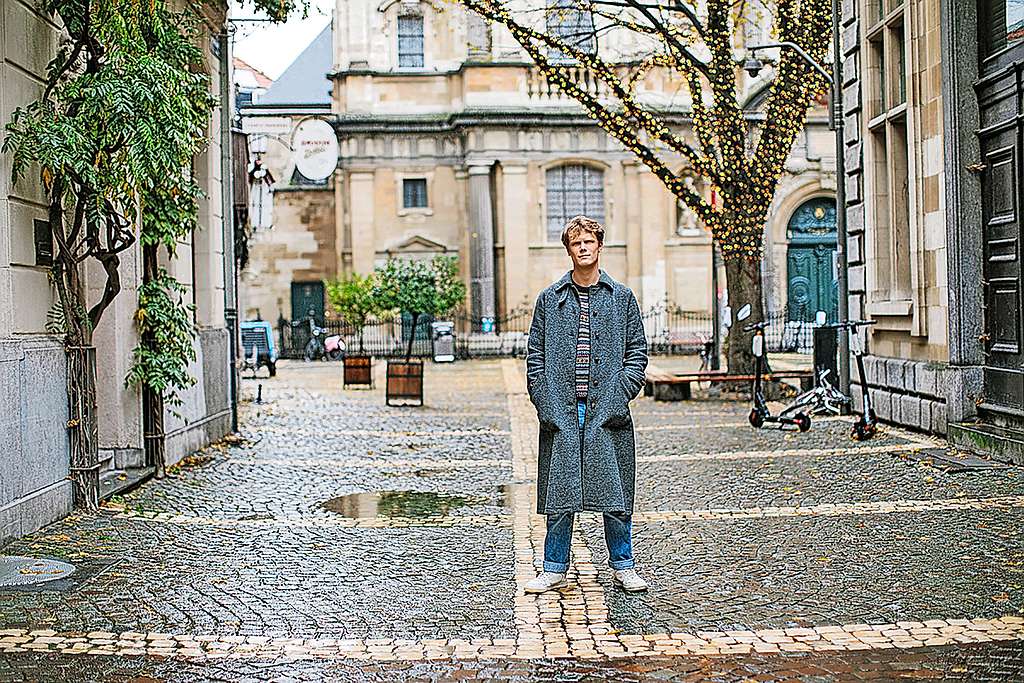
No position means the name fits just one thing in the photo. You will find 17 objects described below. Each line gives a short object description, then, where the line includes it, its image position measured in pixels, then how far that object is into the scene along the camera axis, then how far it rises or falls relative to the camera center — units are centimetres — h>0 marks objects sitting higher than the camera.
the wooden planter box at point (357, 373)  2708 -100
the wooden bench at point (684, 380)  2092 -106
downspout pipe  1722 +148
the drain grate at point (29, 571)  793 -146
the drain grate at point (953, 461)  1177 -140
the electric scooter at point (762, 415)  1587 -124
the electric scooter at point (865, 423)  1454 -123
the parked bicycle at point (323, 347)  4109 -71
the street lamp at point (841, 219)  1786 +125
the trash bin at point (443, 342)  3847 -61
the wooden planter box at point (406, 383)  2230 -101
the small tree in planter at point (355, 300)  3641 +64
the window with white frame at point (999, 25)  1255 +271
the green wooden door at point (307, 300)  4500 +80
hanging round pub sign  2681 +345
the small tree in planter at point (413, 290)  3547 +84
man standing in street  735 -43
